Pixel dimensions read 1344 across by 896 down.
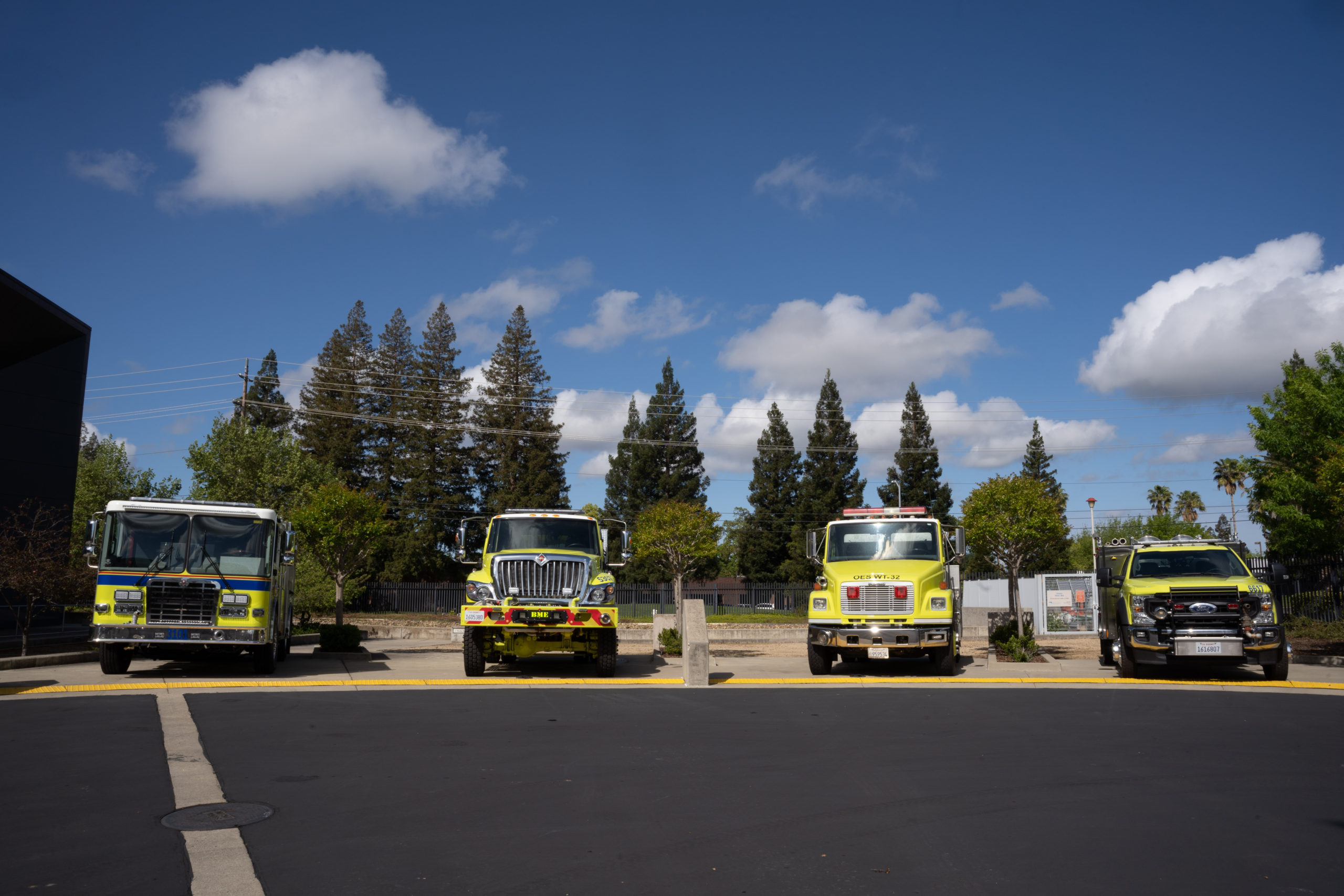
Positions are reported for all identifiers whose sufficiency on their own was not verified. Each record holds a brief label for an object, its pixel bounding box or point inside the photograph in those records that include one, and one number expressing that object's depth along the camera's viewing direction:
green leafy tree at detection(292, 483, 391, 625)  32.28
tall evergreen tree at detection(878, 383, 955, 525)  68.00
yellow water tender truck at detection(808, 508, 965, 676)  15.73
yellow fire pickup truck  14.55
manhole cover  6.08
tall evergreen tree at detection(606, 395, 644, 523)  70.69
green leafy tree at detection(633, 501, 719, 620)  43.41
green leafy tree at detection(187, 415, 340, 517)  44.19
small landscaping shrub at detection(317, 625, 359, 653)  20.80
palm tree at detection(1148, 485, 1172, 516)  99.94
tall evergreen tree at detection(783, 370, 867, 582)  67.44
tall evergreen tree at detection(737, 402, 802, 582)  68.81
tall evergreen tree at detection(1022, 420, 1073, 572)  73.44
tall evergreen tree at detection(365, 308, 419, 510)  64.62
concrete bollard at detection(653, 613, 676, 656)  22.44
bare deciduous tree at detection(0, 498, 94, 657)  15.35
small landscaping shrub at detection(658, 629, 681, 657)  21.12
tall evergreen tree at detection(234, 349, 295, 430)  67.19
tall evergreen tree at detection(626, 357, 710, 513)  69.94
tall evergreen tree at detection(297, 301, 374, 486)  65.25
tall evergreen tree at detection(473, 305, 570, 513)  63.09
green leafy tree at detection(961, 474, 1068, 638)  24.78
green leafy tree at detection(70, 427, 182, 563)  45.19
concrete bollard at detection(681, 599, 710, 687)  14.81
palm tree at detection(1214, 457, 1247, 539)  96.25
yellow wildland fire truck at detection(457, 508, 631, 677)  14.92
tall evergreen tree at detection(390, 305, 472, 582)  61.75
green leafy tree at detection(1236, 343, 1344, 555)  23.56
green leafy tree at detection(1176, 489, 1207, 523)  101.12
